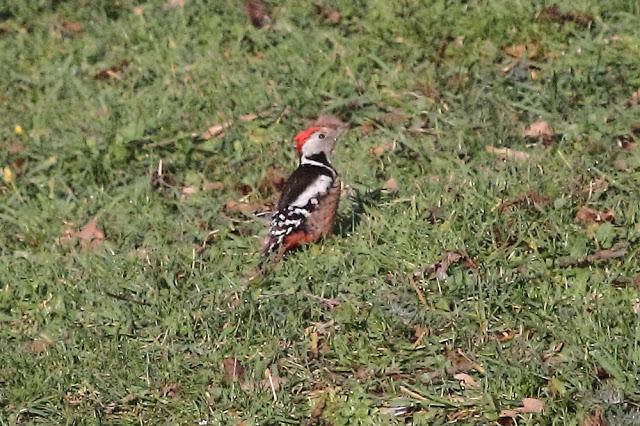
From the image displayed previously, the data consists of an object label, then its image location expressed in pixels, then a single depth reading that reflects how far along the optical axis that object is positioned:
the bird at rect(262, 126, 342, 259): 14.91
